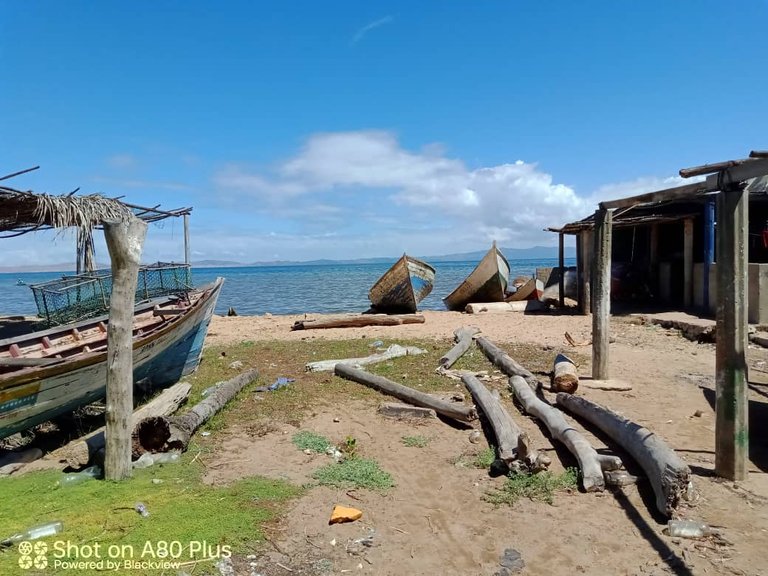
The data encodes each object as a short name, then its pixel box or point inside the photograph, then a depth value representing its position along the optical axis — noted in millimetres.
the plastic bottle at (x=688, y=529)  3562
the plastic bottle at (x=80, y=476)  4488
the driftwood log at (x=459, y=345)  9117
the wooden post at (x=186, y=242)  11734
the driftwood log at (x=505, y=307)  17688
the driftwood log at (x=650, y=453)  3791
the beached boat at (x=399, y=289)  17594
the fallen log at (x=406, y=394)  6113
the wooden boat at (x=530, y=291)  19047
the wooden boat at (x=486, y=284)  18422
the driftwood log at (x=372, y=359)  9062
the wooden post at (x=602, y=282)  7395
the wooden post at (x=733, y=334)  4312
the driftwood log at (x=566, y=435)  4293
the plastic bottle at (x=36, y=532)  3457
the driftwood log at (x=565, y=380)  7117
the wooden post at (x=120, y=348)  4535
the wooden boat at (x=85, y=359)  5086
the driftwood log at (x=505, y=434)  4602
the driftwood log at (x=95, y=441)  4969
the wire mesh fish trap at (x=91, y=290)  8977
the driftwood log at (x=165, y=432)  5172
